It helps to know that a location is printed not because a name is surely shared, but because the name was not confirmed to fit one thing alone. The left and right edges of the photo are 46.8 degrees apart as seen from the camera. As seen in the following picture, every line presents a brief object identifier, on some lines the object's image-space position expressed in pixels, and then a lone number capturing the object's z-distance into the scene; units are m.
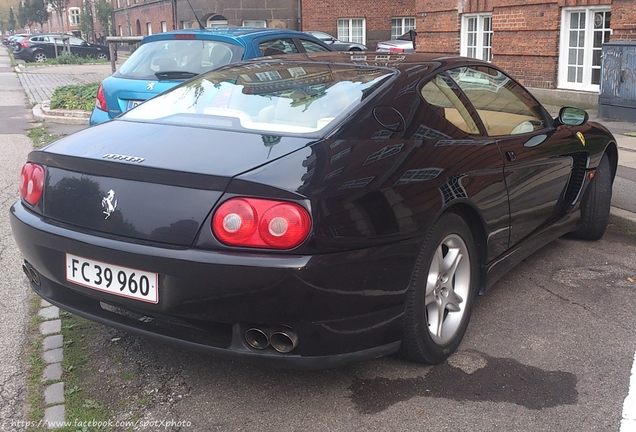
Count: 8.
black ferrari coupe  2.88
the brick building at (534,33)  13.76
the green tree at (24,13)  79.12
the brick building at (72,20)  62.01
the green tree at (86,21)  54.50
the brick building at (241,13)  34.56
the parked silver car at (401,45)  28.29
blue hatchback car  7.51
